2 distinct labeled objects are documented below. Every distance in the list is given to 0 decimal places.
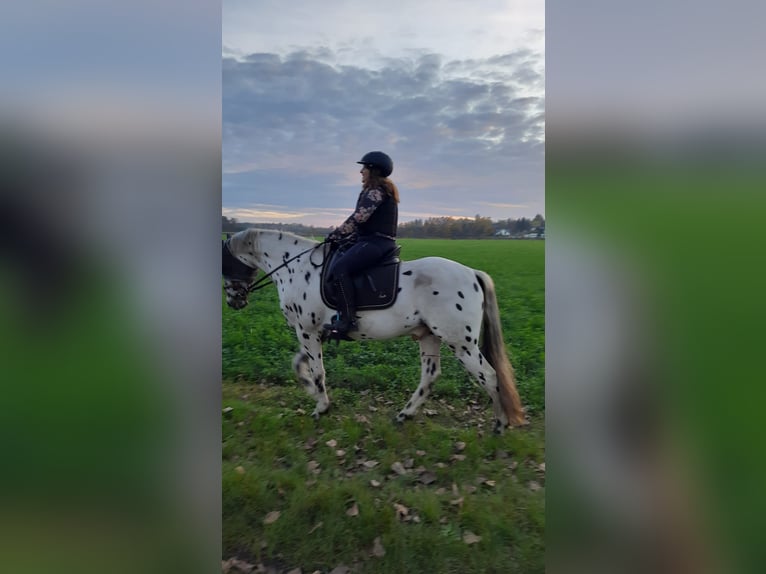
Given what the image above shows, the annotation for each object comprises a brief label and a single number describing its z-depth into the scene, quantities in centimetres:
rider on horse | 264
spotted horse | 288
